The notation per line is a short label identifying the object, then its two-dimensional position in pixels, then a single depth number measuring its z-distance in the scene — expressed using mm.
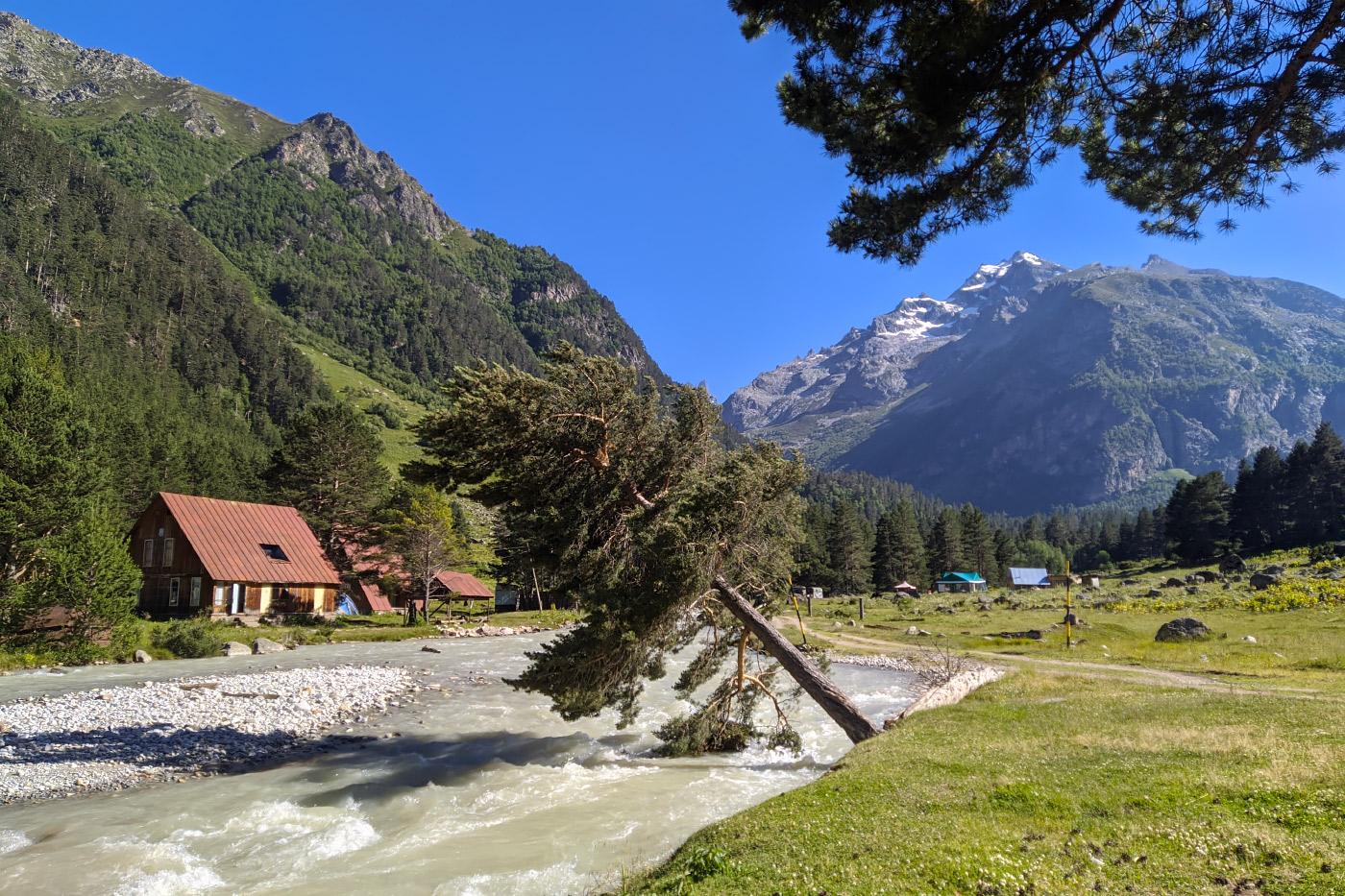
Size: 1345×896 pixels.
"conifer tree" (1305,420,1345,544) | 90750
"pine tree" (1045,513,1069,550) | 180800
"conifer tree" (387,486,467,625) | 55562
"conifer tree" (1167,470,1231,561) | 98375
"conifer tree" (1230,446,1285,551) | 96562
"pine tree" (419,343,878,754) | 15125
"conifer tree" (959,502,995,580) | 122625
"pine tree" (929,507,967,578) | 116812
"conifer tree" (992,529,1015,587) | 130500
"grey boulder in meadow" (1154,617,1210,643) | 35031
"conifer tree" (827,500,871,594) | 107438
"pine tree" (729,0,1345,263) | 8930
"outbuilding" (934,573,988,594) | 108662
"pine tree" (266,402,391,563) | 65188
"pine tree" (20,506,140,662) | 28266
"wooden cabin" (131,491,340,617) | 47438
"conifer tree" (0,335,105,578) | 31109
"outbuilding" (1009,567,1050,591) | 118562
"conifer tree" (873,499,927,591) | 107875
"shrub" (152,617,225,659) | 35281
